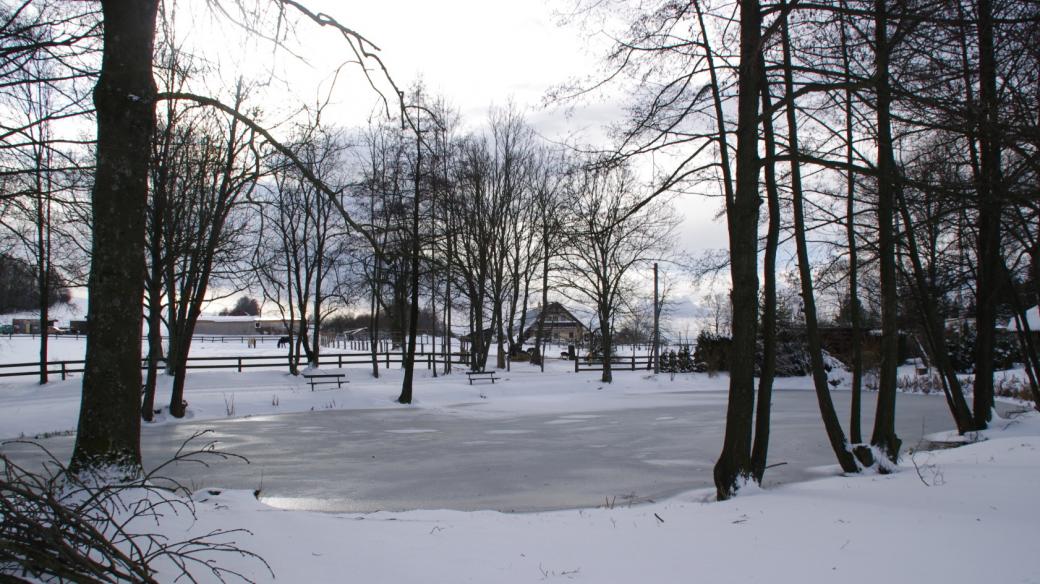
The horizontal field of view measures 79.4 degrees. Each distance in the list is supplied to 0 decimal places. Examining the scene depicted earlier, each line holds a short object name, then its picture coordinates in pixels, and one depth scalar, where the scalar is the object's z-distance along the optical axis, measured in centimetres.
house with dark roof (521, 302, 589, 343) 4838
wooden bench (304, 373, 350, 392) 2514
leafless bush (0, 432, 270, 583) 226
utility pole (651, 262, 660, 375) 3419
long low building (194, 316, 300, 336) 10864
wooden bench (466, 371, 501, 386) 2816
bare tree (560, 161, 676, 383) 3184
